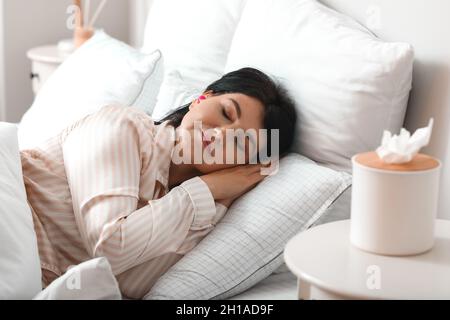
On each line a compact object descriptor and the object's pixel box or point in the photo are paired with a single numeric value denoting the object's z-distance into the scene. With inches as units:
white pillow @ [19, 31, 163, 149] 81.6
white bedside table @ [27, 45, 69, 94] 114.9
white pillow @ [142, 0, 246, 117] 83.7
